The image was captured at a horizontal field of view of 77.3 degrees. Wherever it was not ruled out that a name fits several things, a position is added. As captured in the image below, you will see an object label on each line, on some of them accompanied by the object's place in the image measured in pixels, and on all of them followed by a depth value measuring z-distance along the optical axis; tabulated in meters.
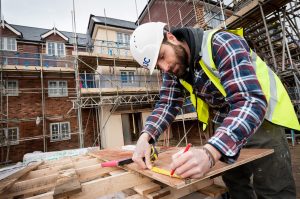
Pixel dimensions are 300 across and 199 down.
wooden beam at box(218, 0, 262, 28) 6.90
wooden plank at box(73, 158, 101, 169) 2.42
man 0.96
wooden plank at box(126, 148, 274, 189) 0.98
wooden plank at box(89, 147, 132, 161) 2.25
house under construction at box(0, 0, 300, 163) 11.09
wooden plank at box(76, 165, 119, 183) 1.77
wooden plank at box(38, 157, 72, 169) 2.65
